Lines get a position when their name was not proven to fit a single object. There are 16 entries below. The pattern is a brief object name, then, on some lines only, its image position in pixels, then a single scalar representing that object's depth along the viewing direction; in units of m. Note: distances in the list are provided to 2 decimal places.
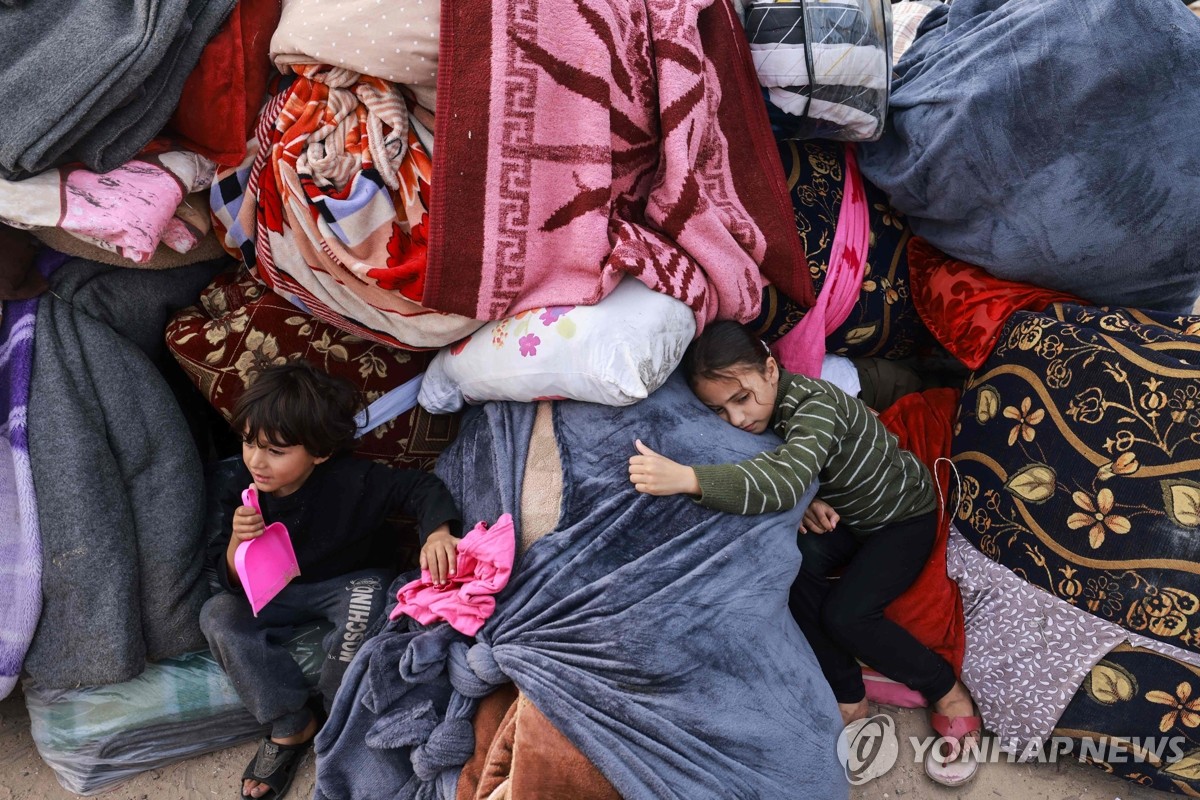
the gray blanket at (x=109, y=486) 1.55
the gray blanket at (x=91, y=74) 1.42
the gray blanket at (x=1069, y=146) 1.60
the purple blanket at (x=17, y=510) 1.53
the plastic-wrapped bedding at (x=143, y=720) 1.60
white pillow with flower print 1.49
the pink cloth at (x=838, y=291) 1.88
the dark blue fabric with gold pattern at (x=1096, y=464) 1.45
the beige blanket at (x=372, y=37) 1.49
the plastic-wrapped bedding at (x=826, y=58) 1.70
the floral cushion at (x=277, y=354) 1.73
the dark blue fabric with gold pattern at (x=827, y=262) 1.86
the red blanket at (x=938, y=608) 1.74
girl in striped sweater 1.61
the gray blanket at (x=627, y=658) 1.34
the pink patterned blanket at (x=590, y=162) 1.49
